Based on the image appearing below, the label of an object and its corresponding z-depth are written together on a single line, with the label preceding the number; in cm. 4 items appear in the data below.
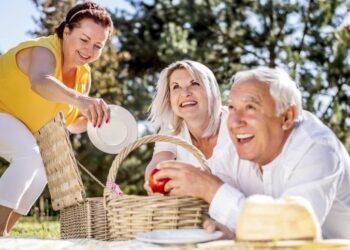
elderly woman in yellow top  329
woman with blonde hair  350
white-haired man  234
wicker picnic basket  257
